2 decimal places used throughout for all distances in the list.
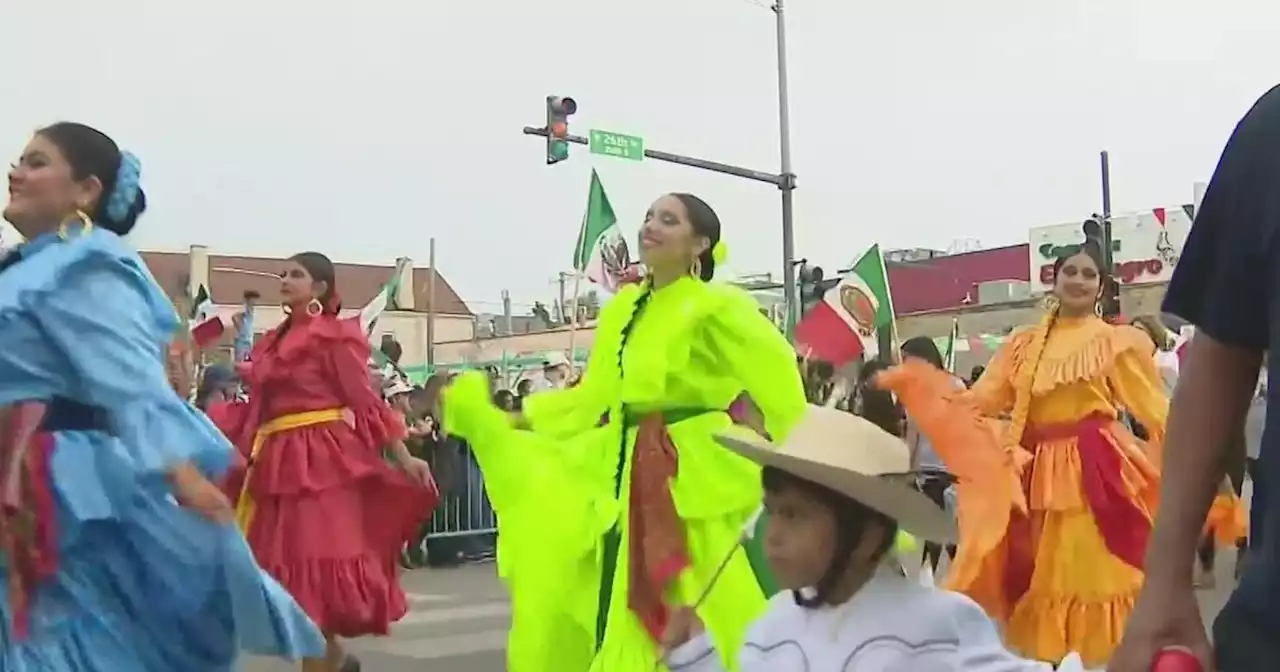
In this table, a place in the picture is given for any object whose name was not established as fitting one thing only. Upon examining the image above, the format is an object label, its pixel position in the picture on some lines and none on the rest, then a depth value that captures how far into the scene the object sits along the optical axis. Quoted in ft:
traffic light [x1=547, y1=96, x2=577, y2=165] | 62.28
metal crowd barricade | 48.06
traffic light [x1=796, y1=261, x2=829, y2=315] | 72.47
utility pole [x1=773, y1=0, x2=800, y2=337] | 73.51
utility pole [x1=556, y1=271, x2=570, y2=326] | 154.51
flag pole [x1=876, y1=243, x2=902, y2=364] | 30.90
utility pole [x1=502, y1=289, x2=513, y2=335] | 220.23
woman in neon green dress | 15.65
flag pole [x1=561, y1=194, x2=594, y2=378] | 50.90
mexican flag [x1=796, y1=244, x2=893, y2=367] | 27.53
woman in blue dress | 11.54
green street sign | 62.75
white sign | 146.41
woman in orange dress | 19.83
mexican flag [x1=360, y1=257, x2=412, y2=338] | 45.11
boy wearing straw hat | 9.53
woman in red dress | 22.09
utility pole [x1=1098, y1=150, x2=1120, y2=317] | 22.25
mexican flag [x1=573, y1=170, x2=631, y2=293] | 50.26
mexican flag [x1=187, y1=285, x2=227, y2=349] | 28.84
